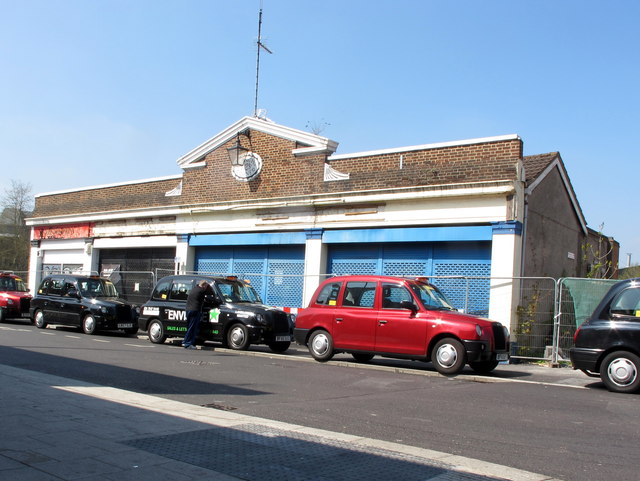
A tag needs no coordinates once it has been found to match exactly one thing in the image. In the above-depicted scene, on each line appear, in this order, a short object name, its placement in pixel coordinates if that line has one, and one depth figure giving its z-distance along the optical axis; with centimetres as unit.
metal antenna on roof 2612
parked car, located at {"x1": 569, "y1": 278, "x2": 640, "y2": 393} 999
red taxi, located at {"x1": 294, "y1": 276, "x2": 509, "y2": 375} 1148
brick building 1617
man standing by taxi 1536
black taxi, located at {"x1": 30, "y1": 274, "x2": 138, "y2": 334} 1897
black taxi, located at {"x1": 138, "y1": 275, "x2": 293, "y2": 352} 1496
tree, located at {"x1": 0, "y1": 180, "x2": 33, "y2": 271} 4425
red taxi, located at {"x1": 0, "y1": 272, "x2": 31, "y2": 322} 2272
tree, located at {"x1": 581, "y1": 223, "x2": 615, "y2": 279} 2073
